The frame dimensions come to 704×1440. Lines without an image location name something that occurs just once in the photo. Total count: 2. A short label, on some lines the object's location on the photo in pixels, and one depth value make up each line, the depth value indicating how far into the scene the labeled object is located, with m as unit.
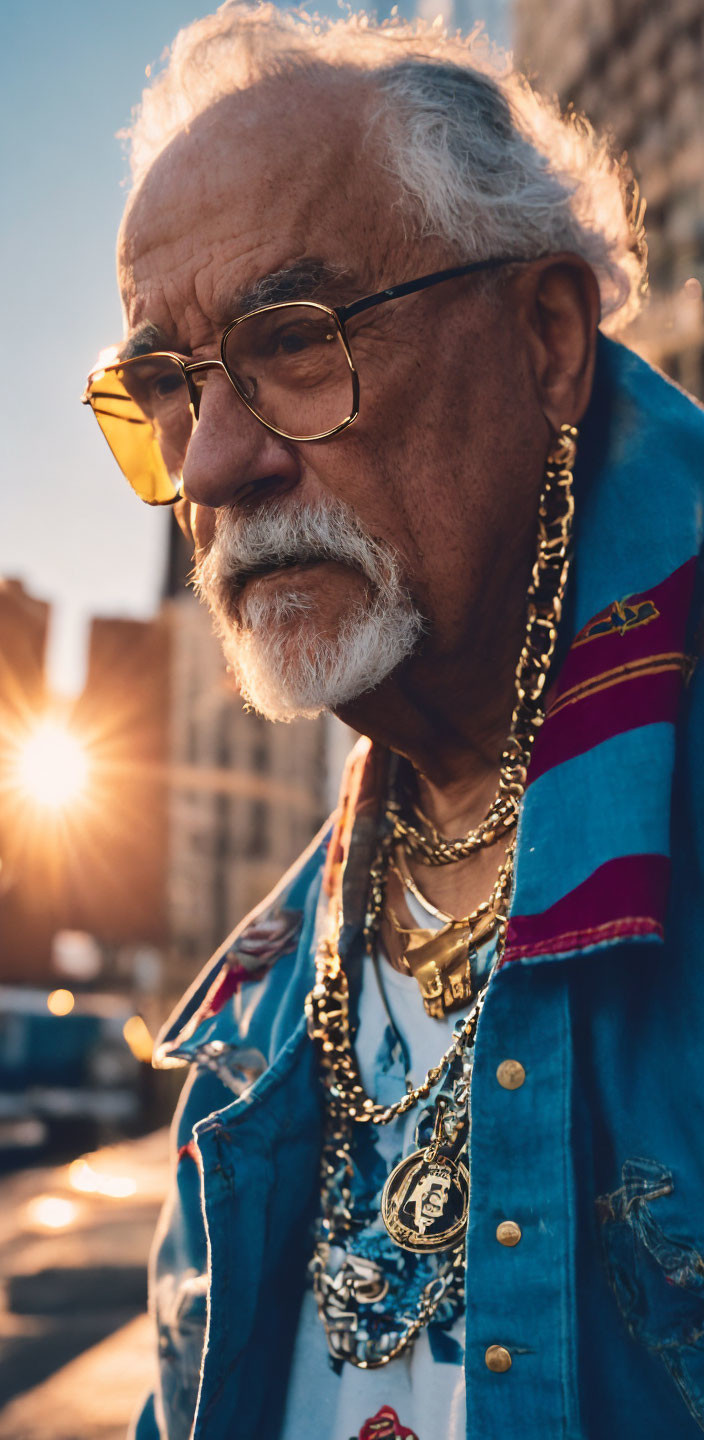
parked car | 10.60
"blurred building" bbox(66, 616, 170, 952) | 20.58
